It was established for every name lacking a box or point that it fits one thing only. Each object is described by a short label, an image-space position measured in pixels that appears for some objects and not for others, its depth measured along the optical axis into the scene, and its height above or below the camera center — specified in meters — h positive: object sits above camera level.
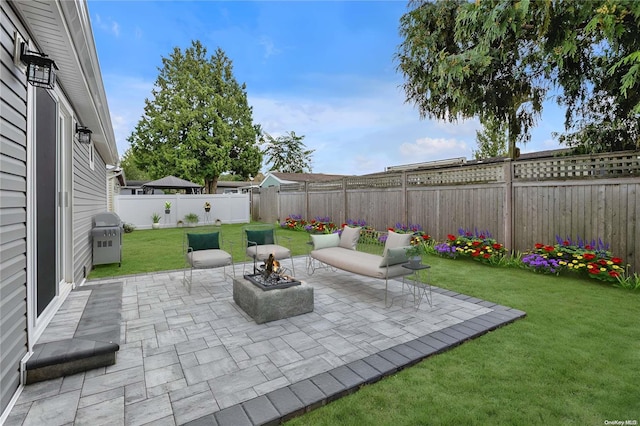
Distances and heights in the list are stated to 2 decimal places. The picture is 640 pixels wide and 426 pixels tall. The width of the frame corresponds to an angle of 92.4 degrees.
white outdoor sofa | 3.93 -0.73
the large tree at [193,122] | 17.91 +5.13
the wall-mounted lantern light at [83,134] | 4.65 +1.16
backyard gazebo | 13.87 +1.13
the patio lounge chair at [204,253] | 4.58 -0.71
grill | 5.95 -0.70
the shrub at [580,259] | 4.74 -0.86
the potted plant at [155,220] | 13.45 -0.50
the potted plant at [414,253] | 3.97 -0.59
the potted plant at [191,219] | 13.97 -0.48
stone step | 2.26 -1.12
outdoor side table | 3.93 -1.21
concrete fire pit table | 3.32 -1.05
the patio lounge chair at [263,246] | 5.14 -0.69
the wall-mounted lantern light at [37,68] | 2.27 +1.07
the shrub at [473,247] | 6.23 -0.85
